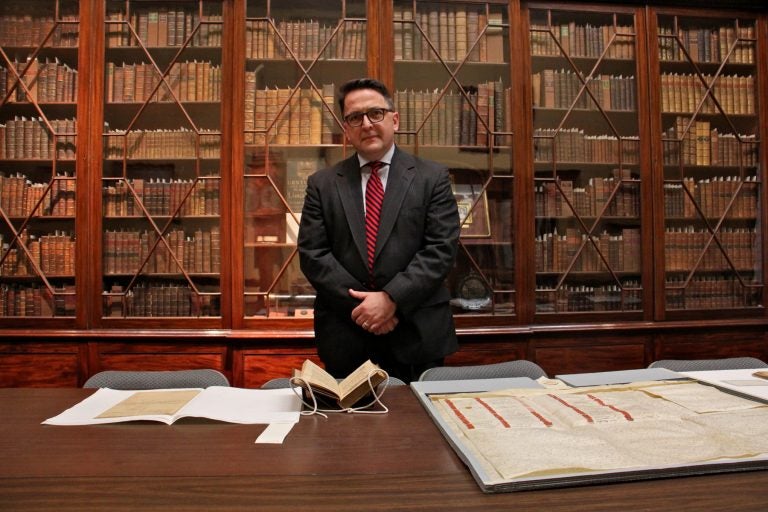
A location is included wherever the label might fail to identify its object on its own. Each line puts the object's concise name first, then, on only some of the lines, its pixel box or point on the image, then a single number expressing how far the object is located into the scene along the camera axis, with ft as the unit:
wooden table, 2.53
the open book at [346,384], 4.05
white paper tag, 3.38
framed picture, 10.00
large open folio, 2.75
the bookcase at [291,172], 9.50
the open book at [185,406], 3.80
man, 6.28
